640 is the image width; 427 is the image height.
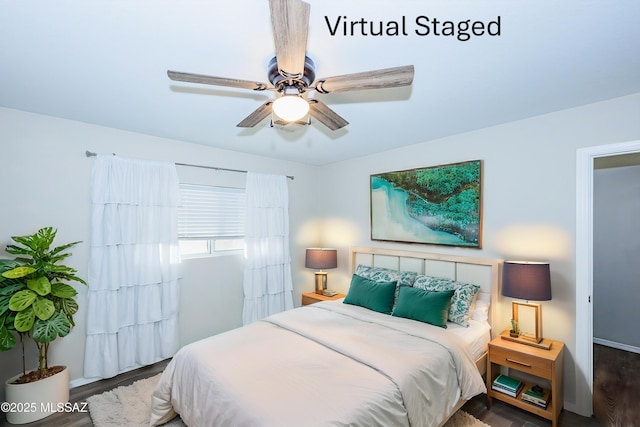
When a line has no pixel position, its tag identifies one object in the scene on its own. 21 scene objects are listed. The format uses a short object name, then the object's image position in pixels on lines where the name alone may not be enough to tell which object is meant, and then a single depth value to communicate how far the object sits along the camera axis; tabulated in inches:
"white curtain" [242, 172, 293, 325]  148.5
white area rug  85.7
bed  60.2
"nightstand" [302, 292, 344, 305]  151.6
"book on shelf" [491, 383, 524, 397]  93.2
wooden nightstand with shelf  84.2
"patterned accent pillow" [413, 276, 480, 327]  103.3
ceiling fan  42.3
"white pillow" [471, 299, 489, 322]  107.0
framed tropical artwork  116.1
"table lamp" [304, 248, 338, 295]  155.5
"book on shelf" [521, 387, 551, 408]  87.8
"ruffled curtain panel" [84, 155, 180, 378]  107.7
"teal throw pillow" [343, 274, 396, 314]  116.6
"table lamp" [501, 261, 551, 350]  89.0
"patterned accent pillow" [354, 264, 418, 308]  122.6
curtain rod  129.3
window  133.6
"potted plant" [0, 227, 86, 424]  81.4
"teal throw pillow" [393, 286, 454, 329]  100.4
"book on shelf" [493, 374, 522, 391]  94.4
